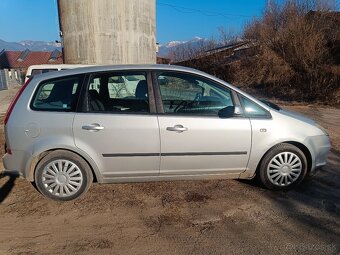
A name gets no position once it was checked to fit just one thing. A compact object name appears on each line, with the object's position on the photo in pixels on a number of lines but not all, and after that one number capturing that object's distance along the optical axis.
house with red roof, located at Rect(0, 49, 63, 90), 60.88
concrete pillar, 12.05
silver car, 3.86
